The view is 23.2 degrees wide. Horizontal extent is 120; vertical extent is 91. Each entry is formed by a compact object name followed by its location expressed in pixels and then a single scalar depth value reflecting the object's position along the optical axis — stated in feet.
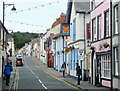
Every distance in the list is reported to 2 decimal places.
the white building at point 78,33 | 100.07
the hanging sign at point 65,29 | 118.62
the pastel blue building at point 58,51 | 162.30
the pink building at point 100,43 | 73.17
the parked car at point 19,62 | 227.57
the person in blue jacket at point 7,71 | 79.61
